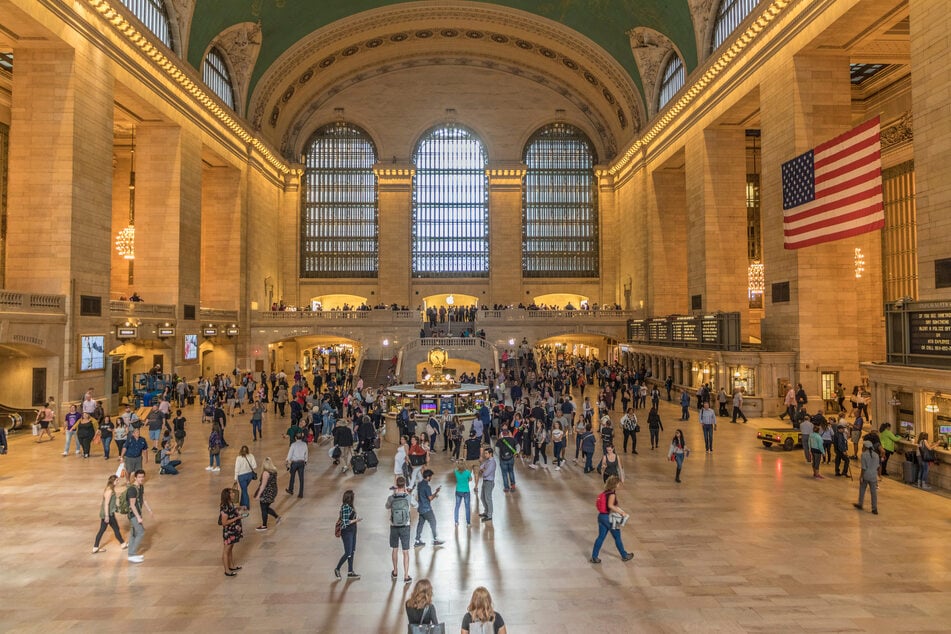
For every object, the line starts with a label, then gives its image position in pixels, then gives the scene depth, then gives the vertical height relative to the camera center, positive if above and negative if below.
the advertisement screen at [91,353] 17.89 -0.52
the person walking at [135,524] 7.23 -2.31
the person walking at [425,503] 7.58 -2.18
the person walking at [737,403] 17.66 -2.10
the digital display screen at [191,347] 25.34 -0.50
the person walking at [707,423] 13.27 -2.01
